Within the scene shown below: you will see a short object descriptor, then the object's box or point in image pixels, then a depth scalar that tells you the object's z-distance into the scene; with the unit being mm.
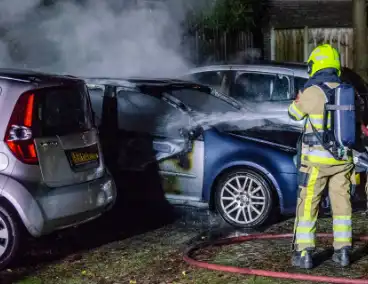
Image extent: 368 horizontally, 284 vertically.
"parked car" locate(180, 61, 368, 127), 10484
